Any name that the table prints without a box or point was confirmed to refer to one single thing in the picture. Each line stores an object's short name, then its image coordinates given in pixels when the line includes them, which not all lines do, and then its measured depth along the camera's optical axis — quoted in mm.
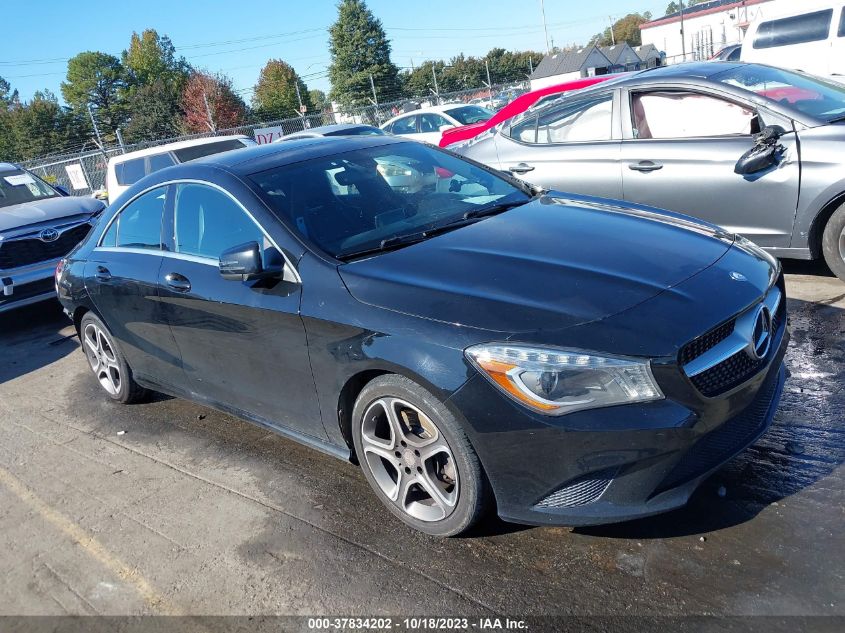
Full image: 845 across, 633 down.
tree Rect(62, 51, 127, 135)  95375
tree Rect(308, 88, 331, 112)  113375
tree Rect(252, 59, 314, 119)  82375
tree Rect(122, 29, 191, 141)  65000
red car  7910
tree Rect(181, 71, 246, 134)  61594
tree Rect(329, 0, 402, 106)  74312
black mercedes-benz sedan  2518
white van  13430
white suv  11352
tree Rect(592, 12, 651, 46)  115875
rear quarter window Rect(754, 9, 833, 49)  13586
